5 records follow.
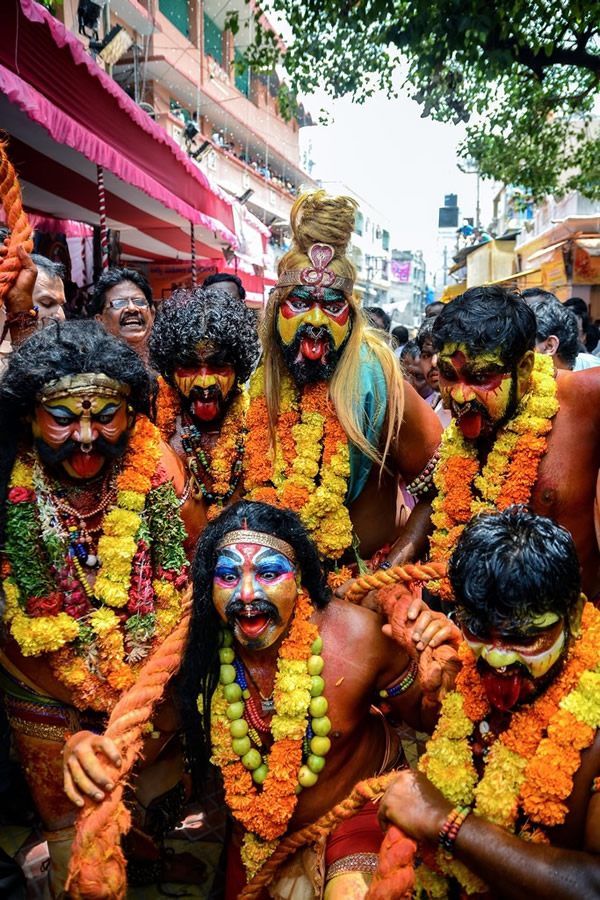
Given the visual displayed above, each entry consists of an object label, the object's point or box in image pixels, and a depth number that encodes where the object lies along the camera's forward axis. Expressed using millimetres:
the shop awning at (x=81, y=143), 4055
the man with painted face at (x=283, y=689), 2254
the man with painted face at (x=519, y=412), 2461
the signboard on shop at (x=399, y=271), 69938
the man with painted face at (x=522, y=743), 1694
